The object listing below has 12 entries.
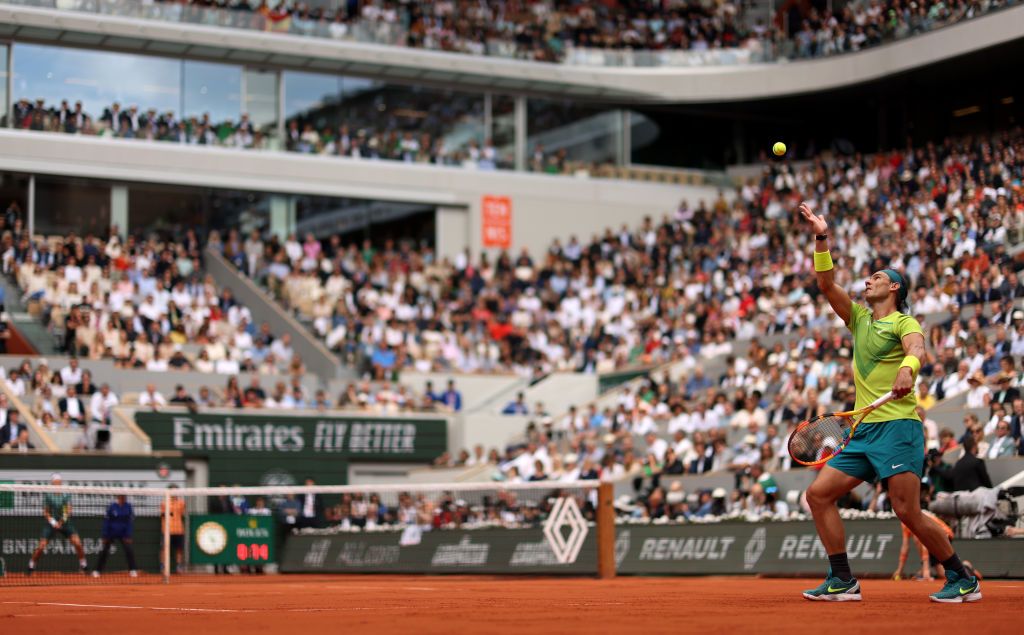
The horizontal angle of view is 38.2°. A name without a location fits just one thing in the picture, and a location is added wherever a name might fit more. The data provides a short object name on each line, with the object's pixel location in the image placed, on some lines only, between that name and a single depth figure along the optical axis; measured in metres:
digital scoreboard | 26.27
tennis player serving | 10.59
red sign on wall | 44.72
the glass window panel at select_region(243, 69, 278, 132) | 42.12
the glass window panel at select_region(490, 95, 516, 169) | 45.78
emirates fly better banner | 32.19
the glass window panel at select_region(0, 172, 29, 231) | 38.50
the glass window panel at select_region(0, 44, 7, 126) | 38.66
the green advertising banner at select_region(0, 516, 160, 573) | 23.66
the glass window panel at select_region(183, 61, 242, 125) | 41.12
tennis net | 22.62
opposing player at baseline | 24.28
